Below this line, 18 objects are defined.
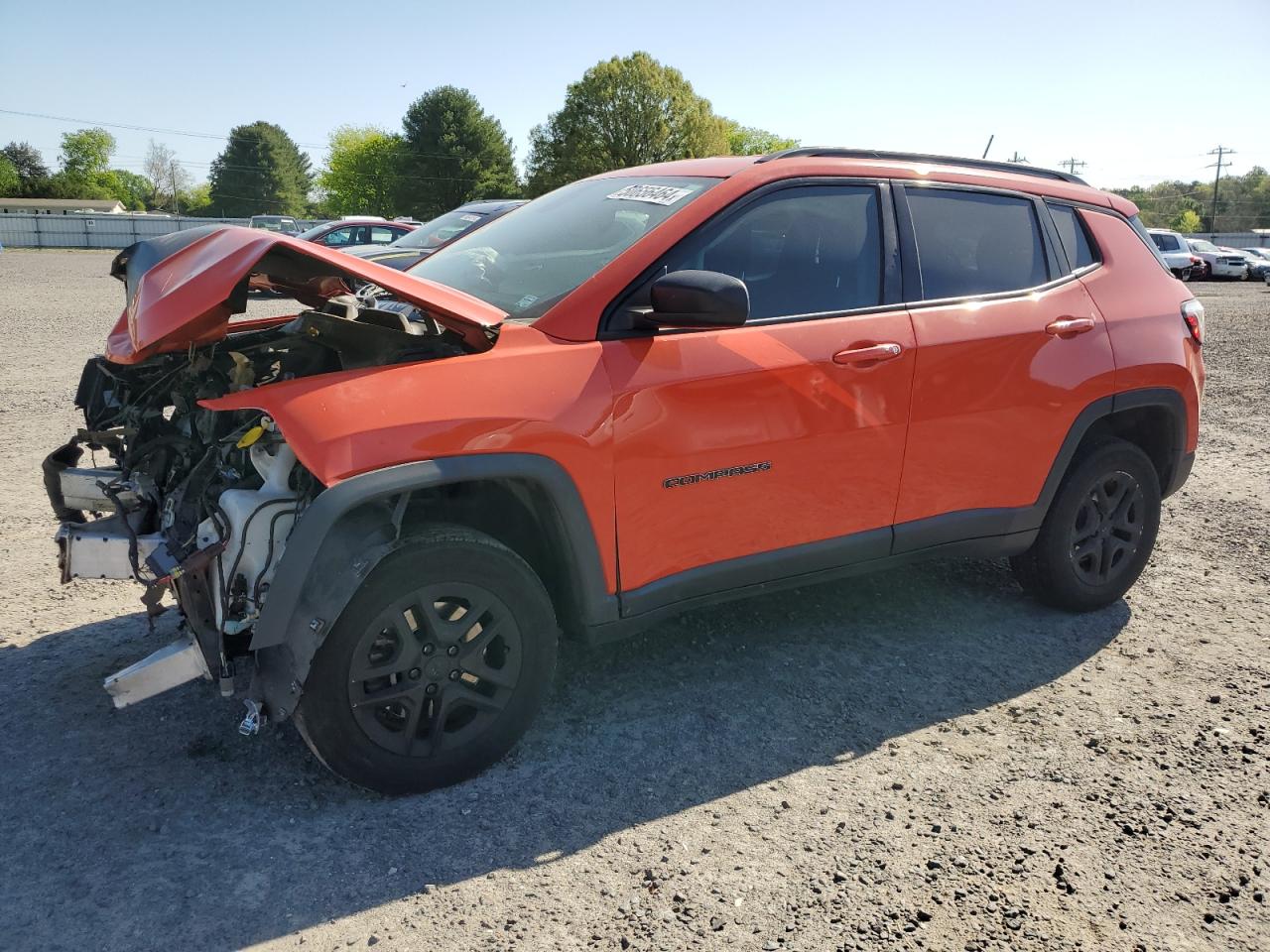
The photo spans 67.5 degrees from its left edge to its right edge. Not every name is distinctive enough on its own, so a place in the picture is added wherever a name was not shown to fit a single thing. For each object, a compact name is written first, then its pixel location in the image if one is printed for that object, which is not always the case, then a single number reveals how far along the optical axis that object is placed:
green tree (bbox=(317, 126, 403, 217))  85.62
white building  88.00
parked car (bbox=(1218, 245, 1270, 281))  33.00
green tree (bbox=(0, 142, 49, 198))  101.06
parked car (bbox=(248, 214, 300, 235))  44.99
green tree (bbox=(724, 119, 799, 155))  97.50
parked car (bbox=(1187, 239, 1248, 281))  33.53
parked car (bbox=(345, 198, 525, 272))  11.80
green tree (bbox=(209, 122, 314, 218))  100.25
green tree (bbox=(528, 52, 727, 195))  60.47
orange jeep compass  2.69
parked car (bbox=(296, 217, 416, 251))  19.77
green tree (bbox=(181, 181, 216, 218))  99.39
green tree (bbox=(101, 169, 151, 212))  121.62
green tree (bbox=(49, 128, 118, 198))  114.59
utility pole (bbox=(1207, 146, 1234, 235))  80.14
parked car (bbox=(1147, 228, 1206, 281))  28.98
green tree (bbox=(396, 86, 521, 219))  72.38
